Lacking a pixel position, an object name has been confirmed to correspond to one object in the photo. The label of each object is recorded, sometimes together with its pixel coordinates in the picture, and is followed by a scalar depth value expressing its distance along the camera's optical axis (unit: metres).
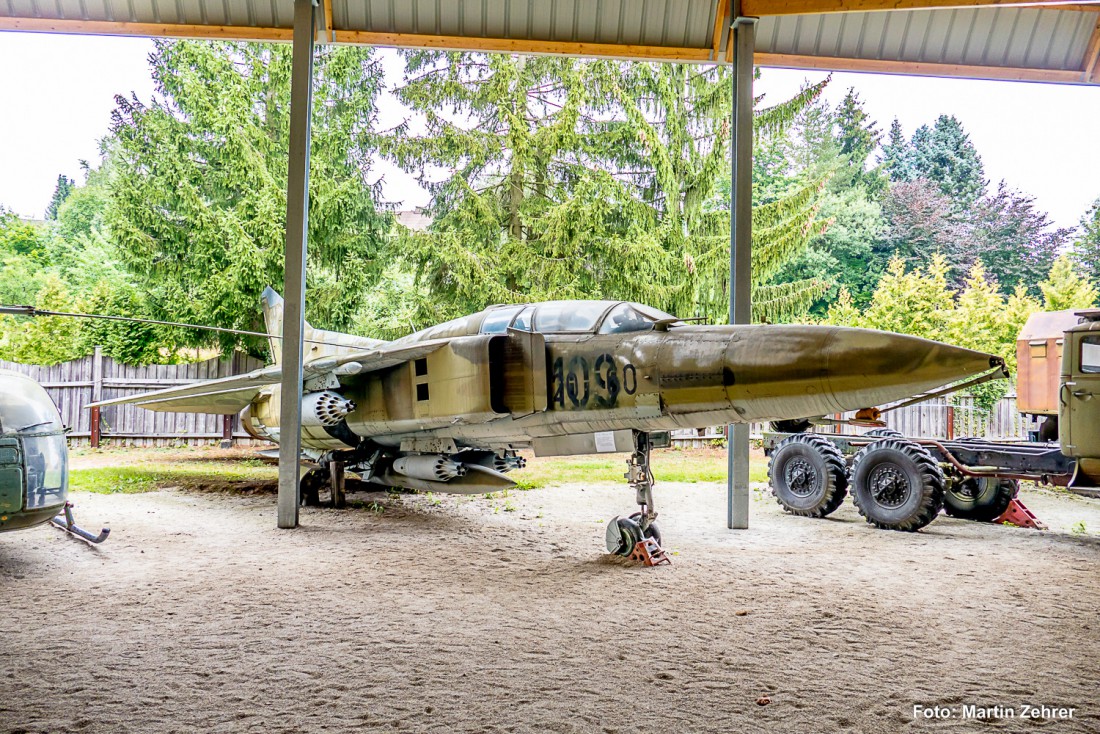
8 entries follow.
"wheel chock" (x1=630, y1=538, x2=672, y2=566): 6.46
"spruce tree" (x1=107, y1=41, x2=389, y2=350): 16.58
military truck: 7.57
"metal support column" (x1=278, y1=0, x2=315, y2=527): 8.16
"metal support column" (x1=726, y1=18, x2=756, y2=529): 8.26
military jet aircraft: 5.16
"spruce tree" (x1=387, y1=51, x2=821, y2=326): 16.78
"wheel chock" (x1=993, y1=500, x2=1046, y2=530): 8.83
